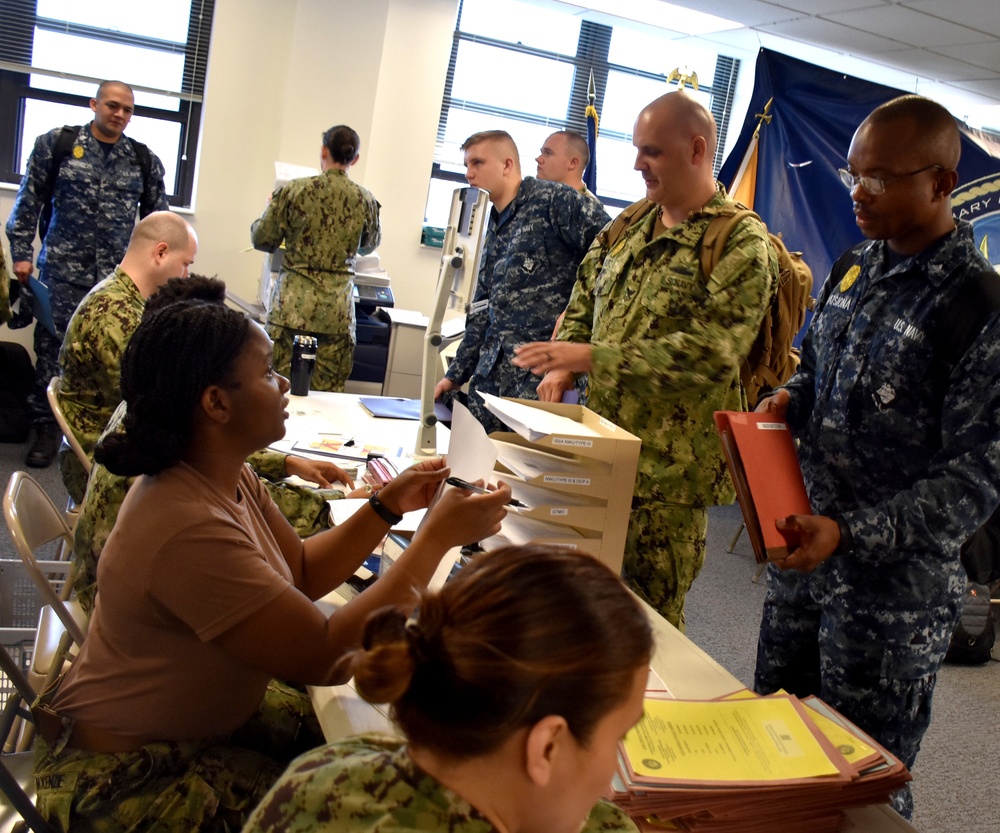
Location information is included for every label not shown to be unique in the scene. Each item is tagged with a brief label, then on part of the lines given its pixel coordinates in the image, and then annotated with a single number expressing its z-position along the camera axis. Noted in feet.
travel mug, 10.78
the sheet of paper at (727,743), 3.67
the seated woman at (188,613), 4.12
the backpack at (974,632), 12.43
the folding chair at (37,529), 5.40
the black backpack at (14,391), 14.89
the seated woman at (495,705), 2.48
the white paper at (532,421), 5.22
